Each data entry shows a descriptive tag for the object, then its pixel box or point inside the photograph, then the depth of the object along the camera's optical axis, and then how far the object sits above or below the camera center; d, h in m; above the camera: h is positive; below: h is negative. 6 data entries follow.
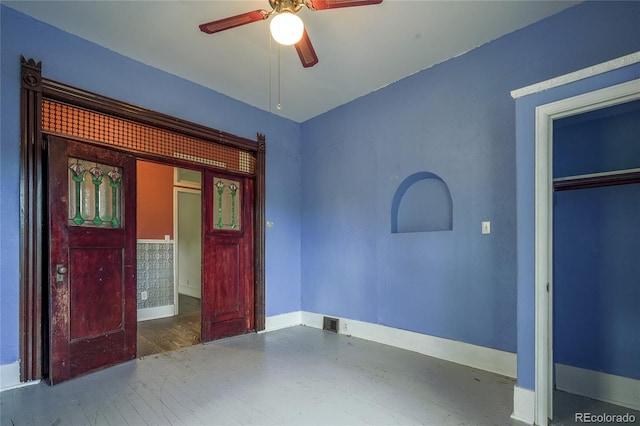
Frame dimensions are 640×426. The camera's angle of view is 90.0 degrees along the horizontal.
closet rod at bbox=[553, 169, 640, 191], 2.09 +0.23
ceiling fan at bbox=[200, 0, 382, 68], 1.88 +1.29
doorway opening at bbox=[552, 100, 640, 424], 2.36 -0.41
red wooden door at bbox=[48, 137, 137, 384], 2.75 -0.41
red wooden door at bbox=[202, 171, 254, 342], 3.94 -0.55
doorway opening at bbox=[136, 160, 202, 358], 4.94 -0.59
